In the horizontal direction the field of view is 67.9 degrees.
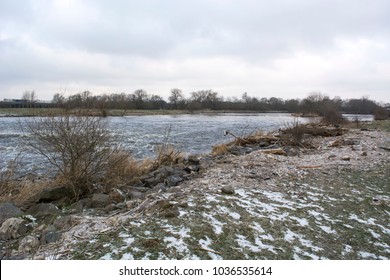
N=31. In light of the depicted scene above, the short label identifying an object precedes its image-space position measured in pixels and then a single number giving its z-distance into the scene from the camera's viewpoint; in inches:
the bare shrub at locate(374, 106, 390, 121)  1582.4
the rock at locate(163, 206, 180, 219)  159.5
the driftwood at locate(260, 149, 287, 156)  394.7
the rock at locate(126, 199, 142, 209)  192.2
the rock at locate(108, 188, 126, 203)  233.5
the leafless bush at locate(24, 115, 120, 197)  266.2
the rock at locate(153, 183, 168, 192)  241.6
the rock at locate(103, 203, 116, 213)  201.3
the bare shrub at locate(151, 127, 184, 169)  388.3
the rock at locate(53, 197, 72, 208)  254.5
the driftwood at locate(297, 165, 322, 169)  301.3
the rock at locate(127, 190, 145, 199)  224.9
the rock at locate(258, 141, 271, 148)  523.2
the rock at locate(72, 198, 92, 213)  219.6
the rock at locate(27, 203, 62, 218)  215.6
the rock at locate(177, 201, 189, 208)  175.2
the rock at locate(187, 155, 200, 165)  363.6
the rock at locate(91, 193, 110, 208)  225.8
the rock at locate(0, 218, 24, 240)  175.9
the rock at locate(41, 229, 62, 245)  140.7
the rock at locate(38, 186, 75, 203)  263.6
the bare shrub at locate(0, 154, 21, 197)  271.4
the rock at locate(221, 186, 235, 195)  206.0
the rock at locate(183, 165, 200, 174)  316.5
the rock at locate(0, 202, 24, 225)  205.5
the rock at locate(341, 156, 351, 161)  349.4
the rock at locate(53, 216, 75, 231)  163.0
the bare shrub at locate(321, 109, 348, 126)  1050.3
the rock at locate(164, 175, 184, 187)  260.6
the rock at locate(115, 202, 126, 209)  200.9
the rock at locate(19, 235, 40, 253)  141.1
